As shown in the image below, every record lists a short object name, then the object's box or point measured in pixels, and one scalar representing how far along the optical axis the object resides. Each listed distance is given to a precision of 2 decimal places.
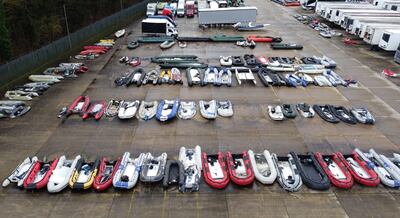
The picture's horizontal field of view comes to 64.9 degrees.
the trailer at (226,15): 61.00
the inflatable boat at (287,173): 21.26
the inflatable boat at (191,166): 21.18
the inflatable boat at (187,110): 29.70
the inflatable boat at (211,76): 36.53
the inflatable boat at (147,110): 29.63
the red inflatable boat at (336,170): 21.45
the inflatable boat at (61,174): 20.73
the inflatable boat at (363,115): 29.25
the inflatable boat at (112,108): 29.94
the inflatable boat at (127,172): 21.03
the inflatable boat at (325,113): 29.52
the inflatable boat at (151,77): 36.84
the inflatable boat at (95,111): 29.38
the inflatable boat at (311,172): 21.34
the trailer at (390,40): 46.19
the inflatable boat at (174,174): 21.38
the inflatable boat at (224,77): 36.36
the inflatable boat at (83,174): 20.88
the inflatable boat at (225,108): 30.05
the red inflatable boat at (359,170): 21.72
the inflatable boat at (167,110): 29.05
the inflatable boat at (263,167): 21.70
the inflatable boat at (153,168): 21.58
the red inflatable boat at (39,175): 20.78
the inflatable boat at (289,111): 29.89
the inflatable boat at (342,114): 29.50
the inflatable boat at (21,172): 21.24
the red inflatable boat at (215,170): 21.30
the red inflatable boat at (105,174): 20.89
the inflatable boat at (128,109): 29.40
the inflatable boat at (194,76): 36.42
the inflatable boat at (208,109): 29.45
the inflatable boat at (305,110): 30.25
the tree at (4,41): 34.81
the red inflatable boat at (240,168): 21.42
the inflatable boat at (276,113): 29.50
